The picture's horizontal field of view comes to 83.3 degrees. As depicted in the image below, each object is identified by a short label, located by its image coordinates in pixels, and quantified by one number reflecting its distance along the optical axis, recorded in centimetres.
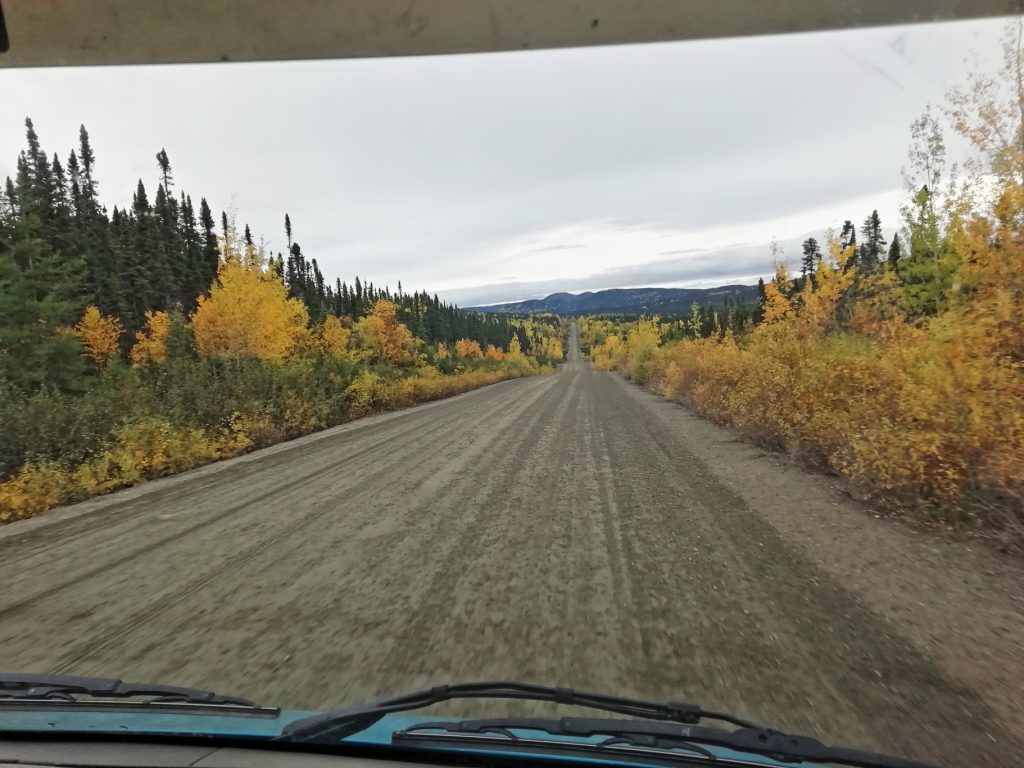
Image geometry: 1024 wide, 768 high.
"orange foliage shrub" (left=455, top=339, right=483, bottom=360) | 7754
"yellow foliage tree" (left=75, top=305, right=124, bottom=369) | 4788
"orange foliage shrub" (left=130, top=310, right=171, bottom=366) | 4612
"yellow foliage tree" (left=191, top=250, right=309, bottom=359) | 1991
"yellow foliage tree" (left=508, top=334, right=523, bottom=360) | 8406
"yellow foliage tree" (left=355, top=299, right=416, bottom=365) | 3741
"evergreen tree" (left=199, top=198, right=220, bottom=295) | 5547
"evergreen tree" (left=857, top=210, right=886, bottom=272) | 1886
